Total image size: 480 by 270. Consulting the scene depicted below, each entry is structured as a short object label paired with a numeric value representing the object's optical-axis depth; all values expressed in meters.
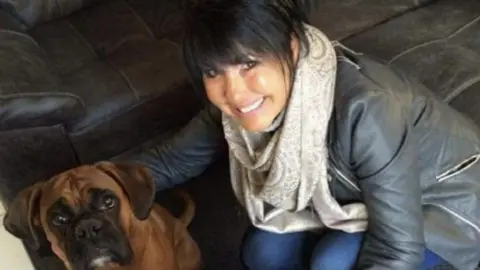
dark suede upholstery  1.70
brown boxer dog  1.40
